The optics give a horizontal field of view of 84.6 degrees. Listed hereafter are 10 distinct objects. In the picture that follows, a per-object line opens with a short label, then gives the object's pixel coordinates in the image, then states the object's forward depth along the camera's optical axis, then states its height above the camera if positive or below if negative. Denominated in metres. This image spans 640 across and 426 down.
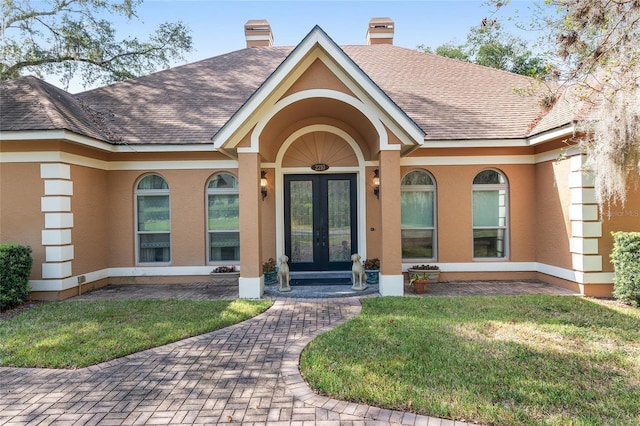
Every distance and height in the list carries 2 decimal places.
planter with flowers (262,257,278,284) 9.36 -1.40
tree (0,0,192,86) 15.62 +8.28
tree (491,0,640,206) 5.61 +2.52
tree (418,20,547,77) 20.30 +10.24
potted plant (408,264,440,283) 9.52 -1.47
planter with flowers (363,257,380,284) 9.20 -1.39
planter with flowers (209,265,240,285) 9.67 -1.55
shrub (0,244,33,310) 7.37 -1.11
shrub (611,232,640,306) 7.12 -1.08
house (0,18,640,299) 8.10 +0.90
